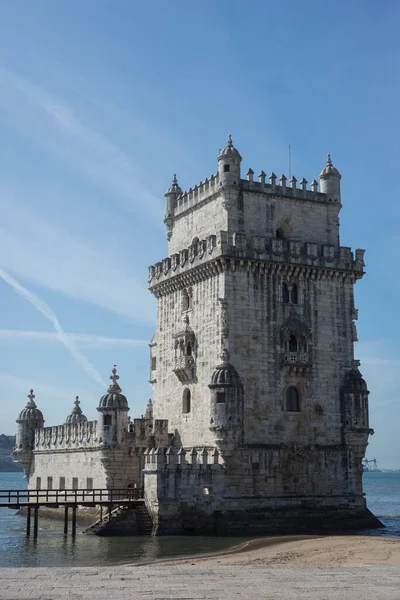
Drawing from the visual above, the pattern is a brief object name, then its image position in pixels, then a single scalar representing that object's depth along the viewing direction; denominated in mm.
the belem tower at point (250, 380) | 47844
